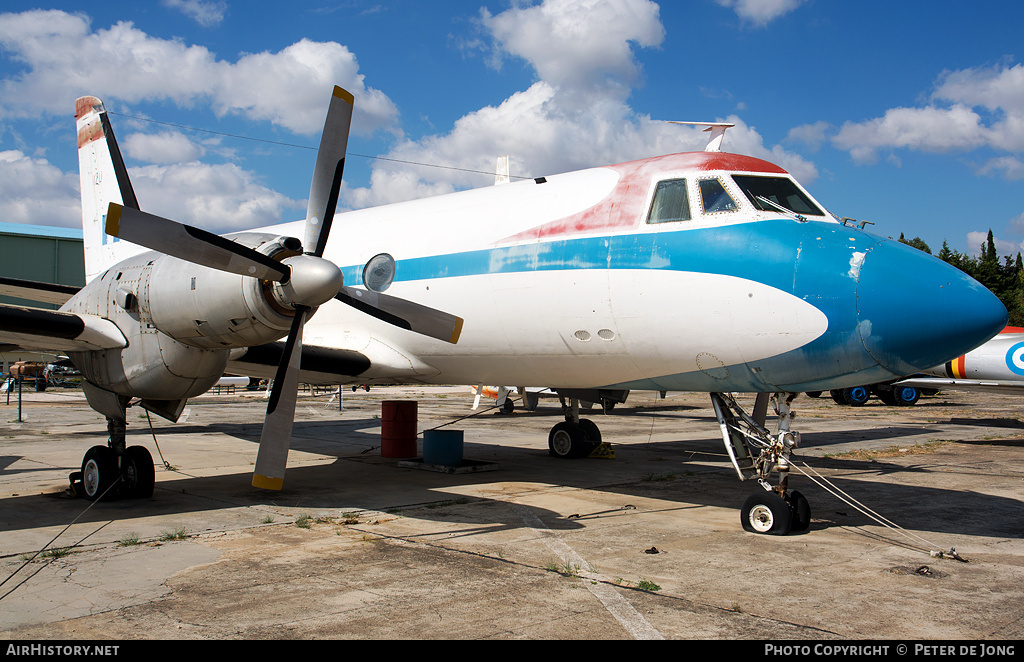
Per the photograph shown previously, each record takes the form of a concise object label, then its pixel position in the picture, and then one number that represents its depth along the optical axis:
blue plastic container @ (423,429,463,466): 11.85
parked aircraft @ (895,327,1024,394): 19.95
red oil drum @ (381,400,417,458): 13.44
